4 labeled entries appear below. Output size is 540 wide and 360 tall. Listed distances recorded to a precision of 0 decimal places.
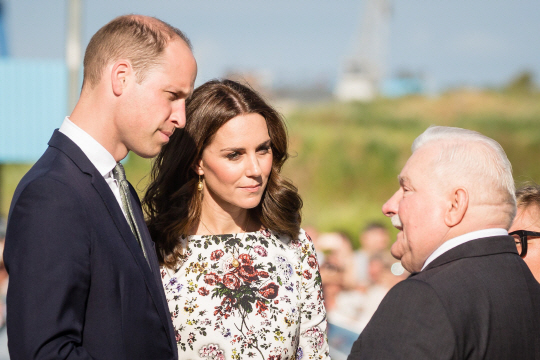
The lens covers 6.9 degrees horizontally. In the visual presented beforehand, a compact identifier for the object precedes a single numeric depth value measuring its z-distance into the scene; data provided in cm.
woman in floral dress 797
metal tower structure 7809
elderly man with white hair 751
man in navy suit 755
